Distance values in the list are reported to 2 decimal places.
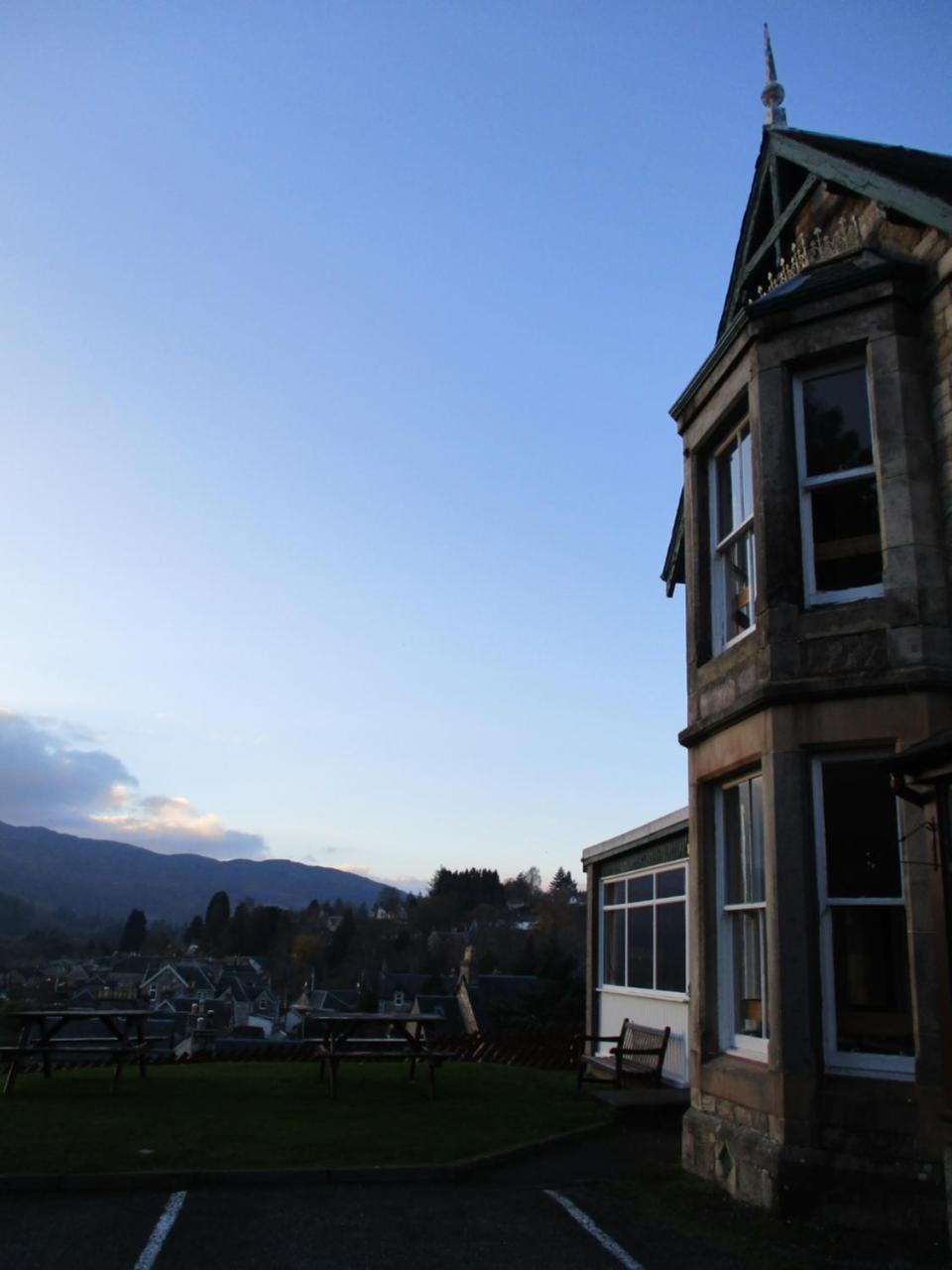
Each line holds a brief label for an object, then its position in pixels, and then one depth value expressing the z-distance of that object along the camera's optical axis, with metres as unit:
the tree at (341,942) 128.00
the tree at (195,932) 168.00
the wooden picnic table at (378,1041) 11.98
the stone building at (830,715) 7.39
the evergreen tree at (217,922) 161.00
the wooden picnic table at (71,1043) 11.81
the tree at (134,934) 159.88
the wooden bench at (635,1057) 13.14
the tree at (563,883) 145.40
